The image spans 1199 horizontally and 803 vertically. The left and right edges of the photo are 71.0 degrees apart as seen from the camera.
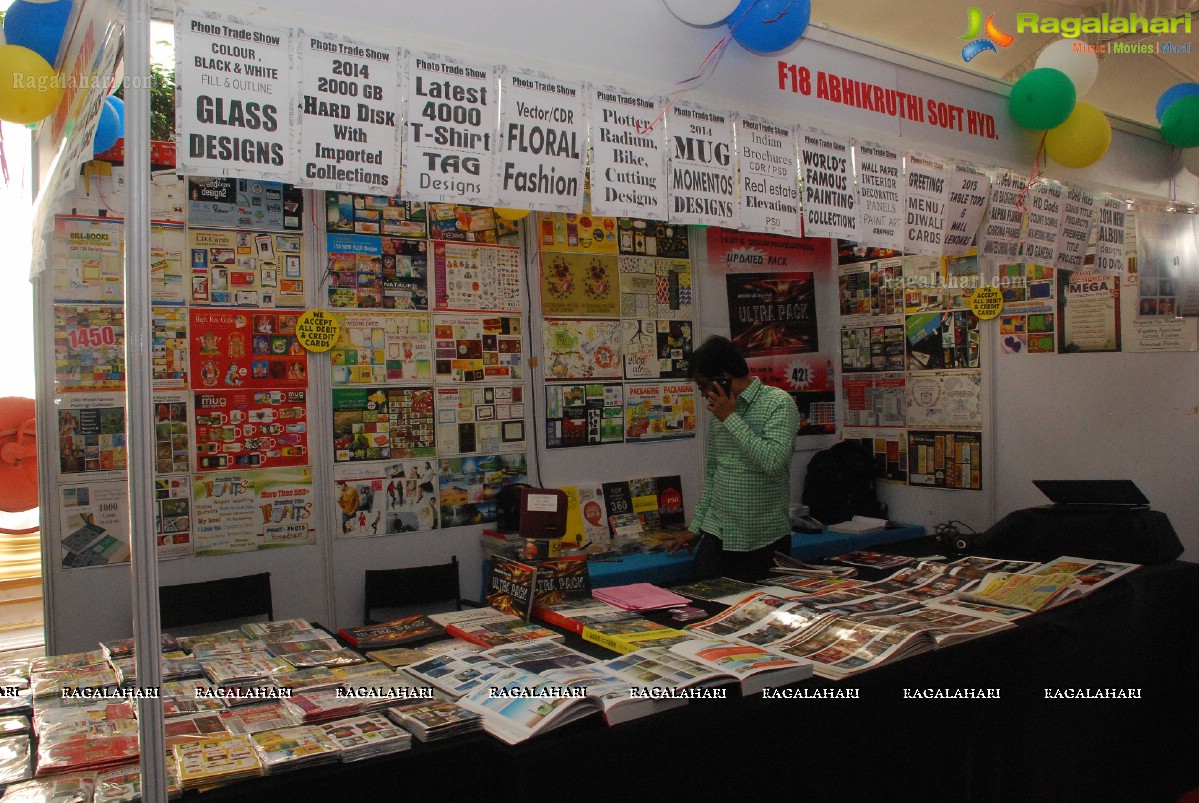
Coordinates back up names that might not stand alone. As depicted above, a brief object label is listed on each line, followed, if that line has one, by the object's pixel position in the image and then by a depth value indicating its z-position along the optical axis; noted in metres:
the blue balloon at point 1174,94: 3.88
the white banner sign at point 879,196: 2.77
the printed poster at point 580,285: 4.39
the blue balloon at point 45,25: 2.18
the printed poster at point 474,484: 4.07
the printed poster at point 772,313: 5.14
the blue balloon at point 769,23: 2.28
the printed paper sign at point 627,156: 2.19
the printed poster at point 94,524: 3.23
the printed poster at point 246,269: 3.49
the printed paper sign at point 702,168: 2.33
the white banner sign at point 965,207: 3.08
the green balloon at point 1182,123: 3.71
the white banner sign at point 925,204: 2.92
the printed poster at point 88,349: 3.22
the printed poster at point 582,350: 4.41
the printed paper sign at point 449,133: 1.93
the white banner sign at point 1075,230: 3.47
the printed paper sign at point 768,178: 2.48
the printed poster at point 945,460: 4.80
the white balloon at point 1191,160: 3.88
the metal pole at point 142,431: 1.32
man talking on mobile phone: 3.42
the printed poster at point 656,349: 4.70
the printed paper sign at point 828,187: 2.62
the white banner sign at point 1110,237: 3.68
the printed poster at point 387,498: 3.80
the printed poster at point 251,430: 3.49
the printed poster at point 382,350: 3.80
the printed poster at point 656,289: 4.68
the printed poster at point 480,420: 4.07
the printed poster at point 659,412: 4.70
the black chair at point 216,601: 3.30
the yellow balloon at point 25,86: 2.06
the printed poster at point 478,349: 4.06
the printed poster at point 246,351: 3.49
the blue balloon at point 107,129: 2.62
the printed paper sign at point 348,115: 1.80
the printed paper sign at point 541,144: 2.07
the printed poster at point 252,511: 3.49
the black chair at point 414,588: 3.74
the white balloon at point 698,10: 2.25
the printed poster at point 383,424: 3.80
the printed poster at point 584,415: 4.41
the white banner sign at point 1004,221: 3.24
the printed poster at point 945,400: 4.77
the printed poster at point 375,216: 3.78
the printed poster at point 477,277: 4.05
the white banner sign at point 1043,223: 3.36
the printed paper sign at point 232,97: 1.65
